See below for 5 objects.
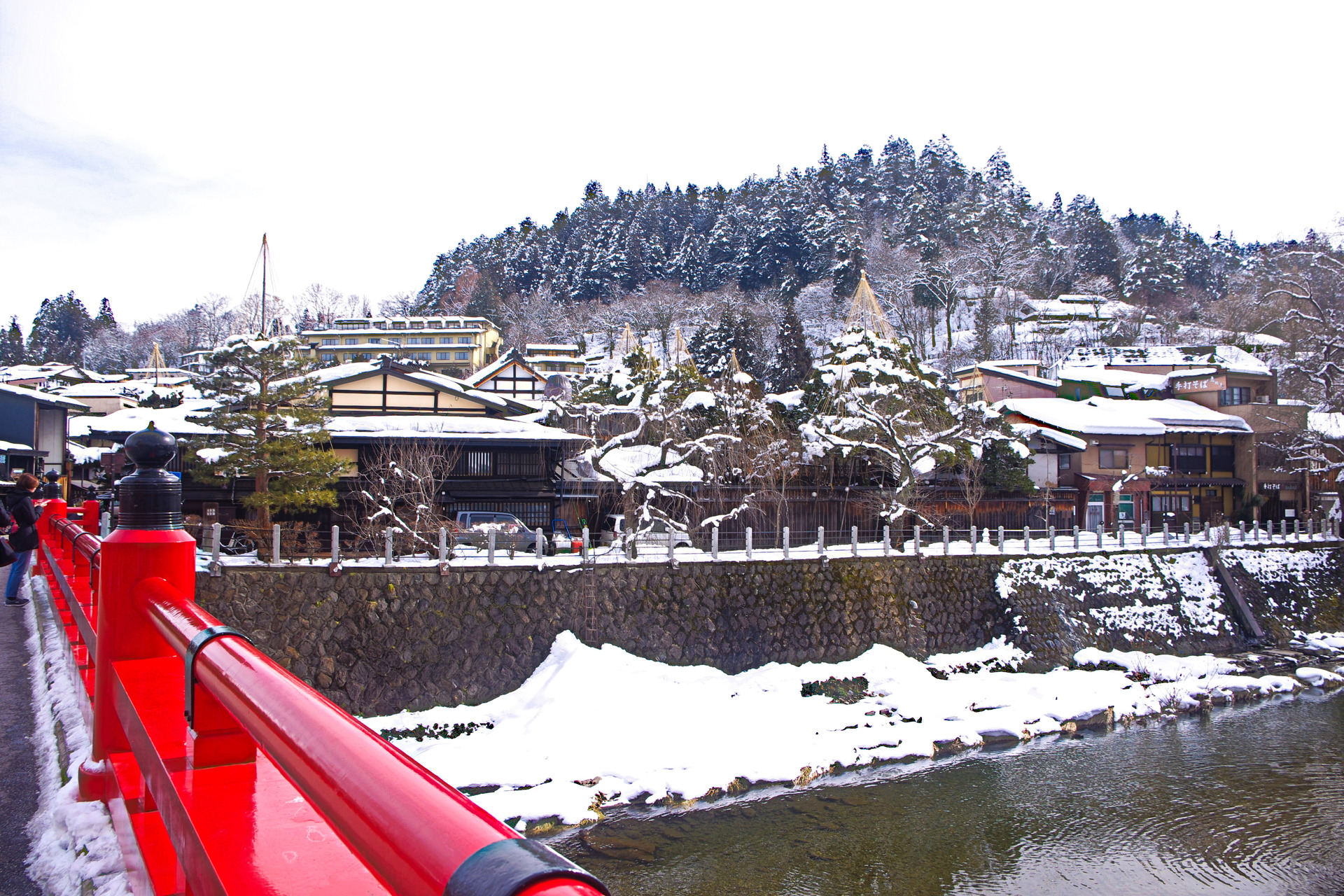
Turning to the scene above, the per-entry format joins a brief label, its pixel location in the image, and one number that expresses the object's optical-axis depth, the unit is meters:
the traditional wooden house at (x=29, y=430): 25.89
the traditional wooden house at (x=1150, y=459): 33.03
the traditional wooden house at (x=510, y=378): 44.78
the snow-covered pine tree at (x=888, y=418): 23.69
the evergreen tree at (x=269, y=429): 17.19
